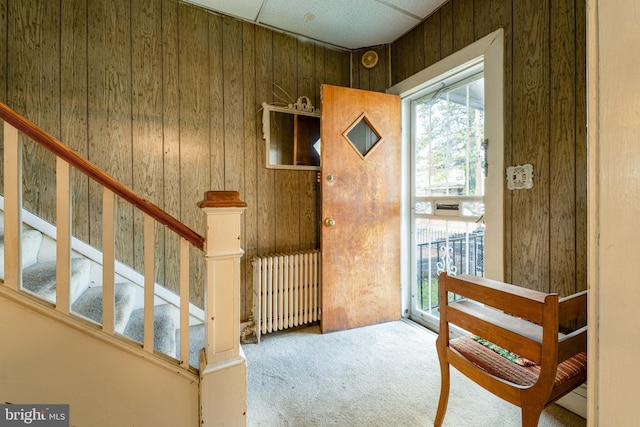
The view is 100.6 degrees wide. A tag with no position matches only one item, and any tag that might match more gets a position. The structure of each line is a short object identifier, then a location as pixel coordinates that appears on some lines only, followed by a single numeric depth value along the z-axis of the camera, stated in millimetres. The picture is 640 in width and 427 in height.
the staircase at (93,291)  1398
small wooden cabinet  2291
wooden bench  900
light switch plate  1552
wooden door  2205
